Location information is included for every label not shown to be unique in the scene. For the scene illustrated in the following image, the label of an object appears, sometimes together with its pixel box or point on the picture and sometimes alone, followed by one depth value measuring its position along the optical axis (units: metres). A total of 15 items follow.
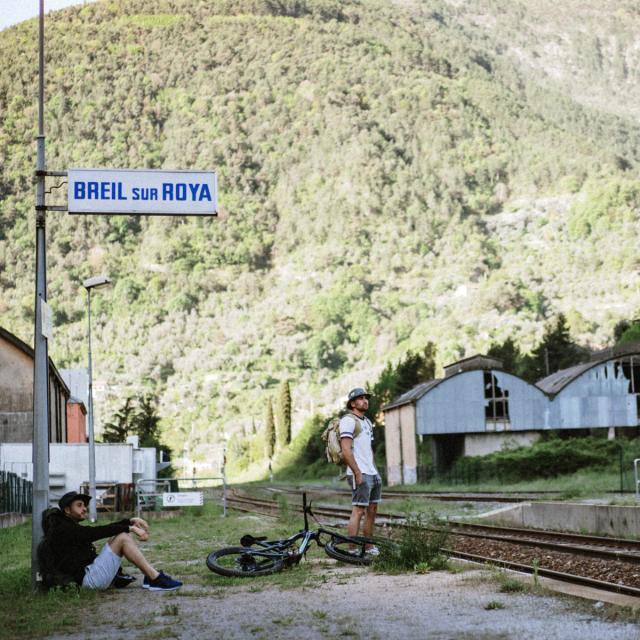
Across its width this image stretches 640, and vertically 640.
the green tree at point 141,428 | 84.06
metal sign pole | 11.74
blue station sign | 12.35
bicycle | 12.16
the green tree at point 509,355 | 109.50
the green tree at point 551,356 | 107.19
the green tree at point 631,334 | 99.50
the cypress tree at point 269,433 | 129.50
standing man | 13.16
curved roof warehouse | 64.69
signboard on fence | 28.59
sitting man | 11.02
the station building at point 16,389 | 49.09
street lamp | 31.42
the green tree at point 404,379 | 103.54
